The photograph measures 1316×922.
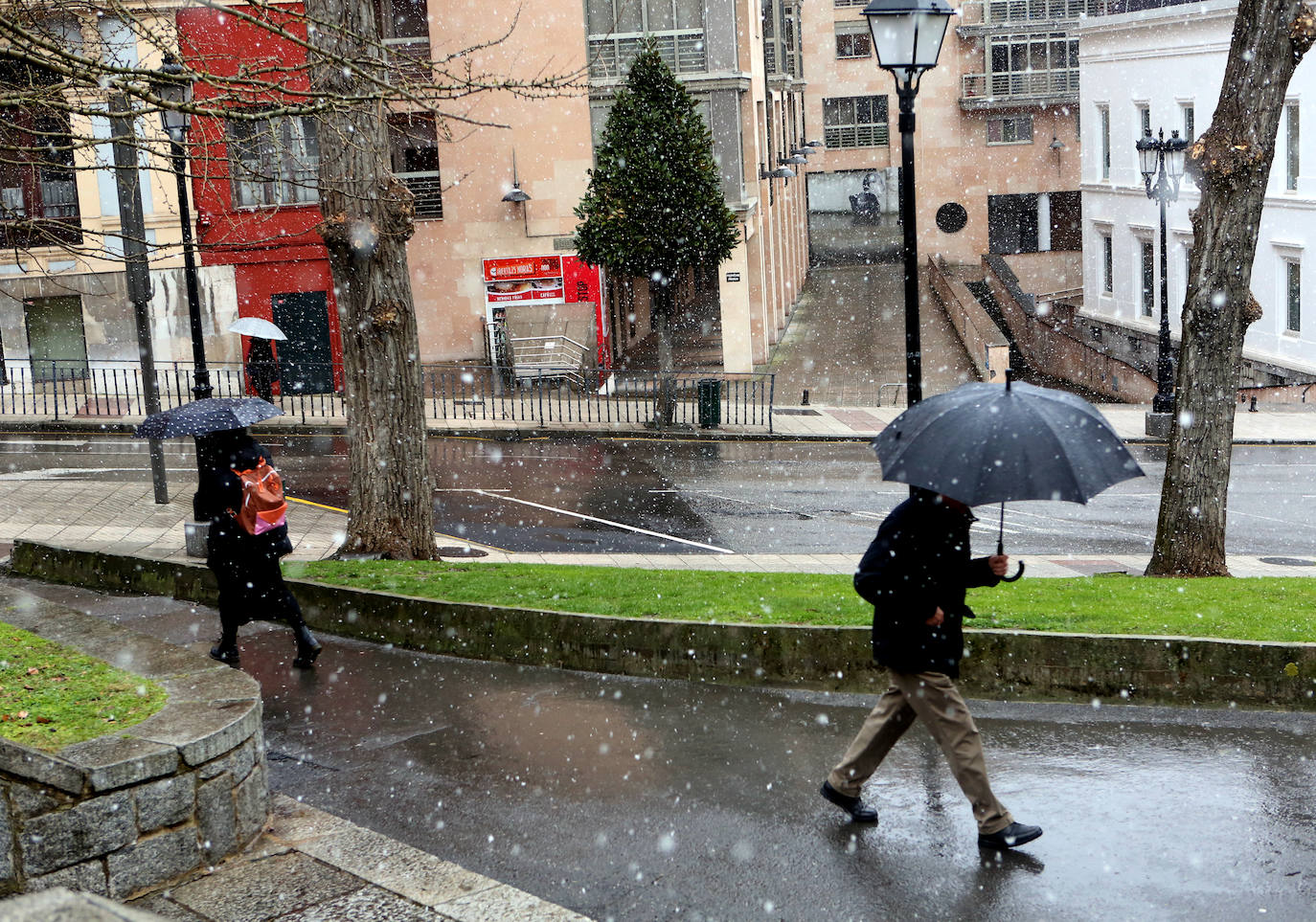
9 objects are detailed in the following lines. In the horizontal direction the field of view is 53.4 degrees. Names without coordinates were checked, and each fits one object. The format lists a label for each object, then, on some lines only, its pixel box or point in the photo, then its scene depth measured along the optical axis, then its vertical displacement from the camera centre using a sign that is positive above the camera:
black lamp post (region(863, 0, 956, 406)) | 9.20 +1.85
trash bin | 25.70 -1.69
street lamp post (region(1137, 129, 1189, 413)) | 24.72 +2.22
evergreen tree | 25.09 +2.51
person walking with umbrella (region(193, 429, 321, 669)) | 9.10 -1.56
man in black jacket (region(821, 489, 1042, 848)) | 5.75 -1.36
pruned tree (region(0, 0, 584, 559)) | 11.54 +0.34
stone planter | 4.98 -1.81
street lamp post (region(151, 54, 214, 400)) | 14.14 +0.68
